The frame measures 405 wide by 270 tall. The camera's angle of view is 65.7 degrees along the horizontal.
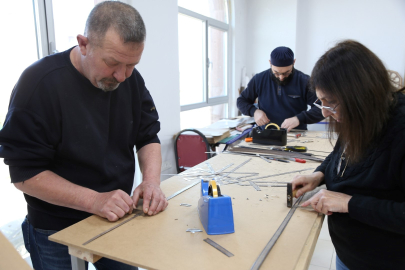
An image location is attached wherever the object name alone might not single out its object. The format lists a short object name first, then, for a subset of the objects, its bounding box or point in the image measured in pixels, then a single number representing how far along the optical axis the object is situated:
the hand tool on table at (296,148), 2.20
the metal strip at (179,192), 1.44
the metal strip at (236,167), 1.78
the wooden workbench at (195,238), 0.93
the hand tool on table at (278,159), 2.02
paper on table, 3.62
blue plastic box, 1.09
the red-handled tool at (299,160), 1.99
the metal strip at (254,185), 1.55
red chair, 3.10
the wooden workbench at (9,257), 0.47
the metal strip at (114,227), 1.06
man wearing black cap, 2.87
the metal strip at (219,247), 0.97
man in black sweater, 1.08
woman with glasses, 1.03
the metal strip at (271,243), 0.90
